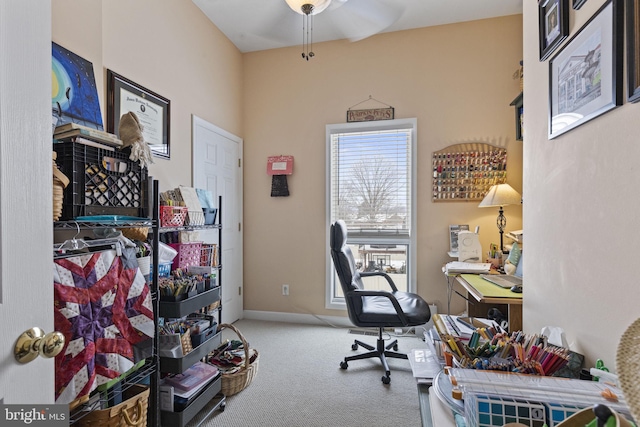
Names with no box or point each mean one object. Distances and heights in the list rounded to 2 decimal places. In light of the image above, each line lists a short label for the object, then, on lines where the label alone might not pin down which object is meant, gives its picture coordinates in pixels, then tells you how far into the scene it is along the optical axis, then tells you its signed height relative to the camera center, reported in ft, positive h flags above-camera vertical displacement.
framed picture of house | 2.49 +1.30
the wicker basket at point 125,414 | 4.21 -2.82
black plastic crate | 4.08 +0.44
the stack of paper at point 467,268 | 7.93 -1.40
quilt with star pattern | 3.49 -1.34
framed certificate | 6.31 +2.33
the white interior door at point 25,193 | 1.85 +0.12
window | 10.46 +0.65
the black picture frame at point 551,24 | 3.23 +2.08
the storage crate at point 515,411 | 2.15 -1.38
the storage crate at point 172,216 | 5.89 -0.07
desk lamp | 8.52 +0.47
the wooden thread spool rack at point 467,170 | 9.59 +1.34
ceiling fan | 7.12 +5.41
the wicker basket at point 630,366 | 1.55 -0.81
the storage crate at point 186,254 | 6.81 -0.94
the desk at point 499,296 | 5.76 -1.56
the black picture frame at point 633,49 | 2.29 +1.24
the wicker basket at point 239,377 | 6.69 -3.59
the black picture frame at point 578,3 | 2.96 +2.03
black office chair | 7.32 -2.35
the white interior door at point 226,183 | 9.36 +0.95
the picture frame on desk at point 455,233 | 9.77 -0.62
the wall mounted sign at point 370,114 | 10.46 +3.34
